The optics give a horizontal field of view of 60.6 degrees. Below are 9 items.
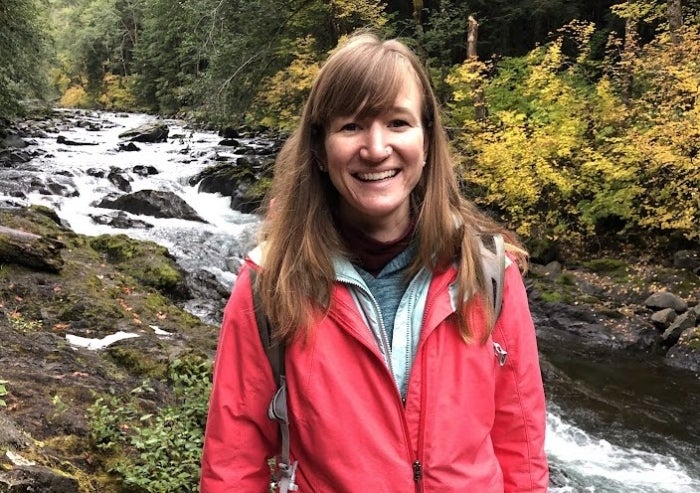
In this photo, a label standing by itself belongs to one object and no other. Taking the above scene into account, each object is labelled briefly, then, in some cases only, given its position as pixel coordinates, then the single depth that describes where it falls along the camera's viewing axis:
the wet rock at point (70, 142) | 23.00
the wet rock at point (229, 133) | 25.48
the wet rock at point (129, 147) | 23.01
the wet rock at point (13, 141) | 20.25
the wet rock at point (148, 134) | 25.43
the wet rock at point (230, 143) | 23.72
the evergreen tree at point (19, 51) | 15.59
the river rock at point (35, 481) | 2.56
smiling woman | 1.62
